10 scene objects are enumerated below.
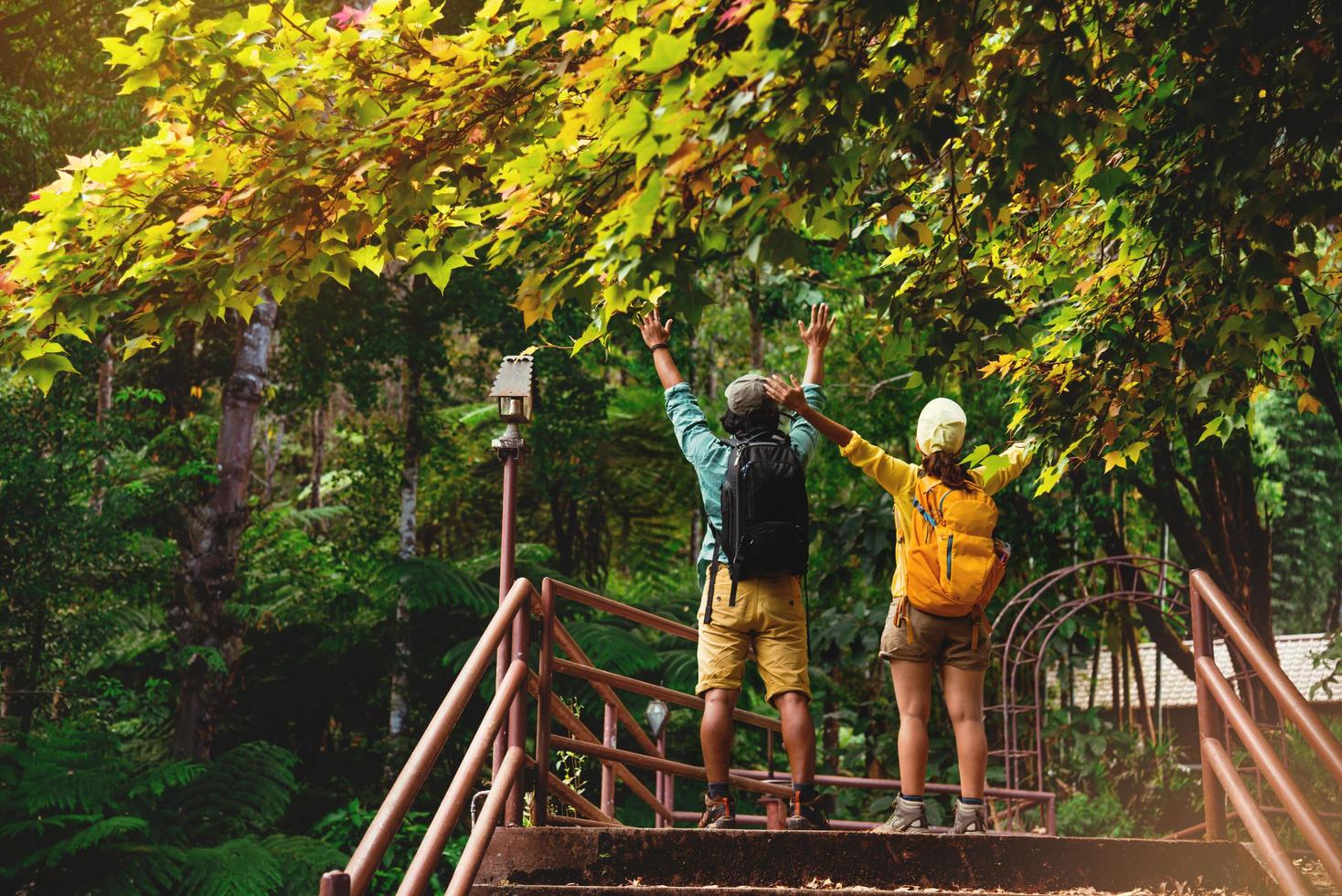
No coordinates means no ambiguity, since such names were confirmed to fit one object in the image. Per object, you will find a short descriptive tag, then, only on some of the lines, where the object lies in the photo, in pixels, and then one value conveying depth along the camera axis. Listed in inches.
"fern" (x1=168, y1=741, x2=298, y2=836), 435.8
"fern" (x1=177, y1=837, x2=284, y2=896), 377.7
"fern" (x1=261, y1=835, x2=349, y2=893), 409.7
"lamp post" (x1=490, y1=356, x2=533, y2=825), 199.4
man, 199.2
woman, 205.5
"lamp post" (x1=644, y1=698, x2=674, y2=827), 327.6
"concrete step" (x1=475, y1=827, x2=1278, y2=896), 172.2
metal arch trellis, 406.6
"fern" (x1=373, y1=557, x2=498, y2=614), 508.1
